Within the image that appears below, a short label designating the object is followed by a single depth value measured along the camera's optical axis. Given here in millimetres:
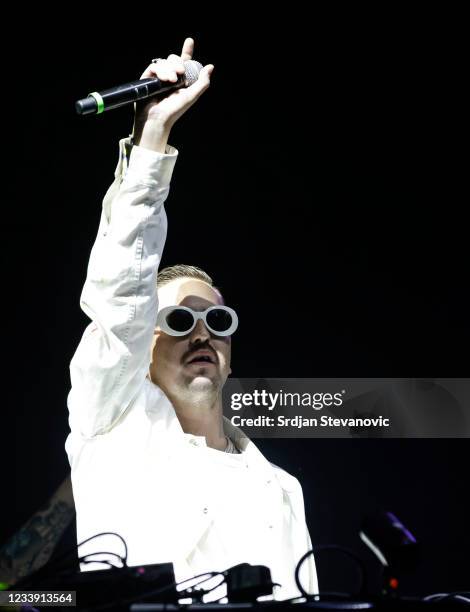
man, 9740
